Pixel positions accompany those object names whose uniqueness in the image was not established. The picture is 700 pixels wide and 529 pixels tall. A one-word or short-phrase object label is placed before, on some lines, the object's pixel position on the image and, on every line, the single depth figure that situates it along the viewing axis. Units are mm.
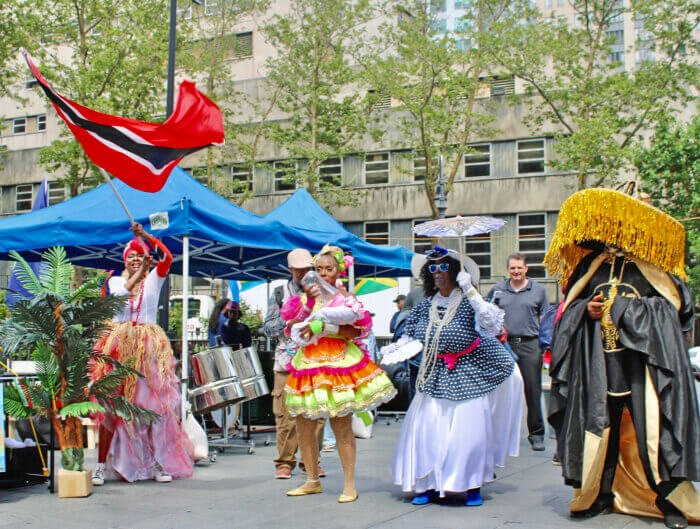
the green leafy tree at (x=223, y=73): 29547
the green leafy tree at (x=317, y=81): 28500
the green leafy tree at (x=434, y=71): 27312
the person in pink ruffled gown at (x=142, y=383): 6871
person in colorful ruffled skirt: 5867
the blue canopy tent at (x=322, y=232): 10141
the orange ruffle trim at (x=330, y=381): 5898
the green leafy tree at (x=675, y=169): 27500
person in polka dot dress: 5668
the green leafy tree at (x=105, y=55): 24016
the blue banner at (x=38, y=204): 12750
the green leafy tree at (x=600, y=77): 26656
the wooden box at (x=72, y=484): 6262
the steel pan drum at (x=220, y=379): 8031
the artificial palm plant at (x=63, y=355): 6227
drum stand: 8976
